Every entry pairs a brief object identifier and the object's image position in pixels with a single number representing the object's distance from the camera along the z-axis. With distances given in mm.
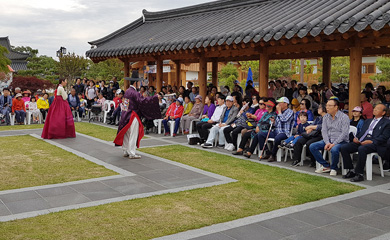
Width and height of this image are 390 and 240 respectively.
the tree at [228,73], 40231
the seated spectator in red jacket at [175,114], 12898
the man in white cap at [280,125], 8625
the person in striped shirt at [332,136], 7352
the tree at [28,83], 32156
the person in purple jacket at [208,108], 11727
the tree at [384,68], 33469
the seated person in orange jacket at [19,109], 15969
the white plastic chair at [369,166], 7117
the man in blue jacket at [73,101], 16547
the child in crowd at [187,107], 13156
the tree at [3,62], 18594
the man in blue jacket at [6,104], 15672
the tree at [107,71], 39719
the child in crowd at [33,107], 16312
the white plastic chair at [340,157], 7820
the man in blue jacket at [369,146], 7051
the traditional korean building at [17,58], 46844
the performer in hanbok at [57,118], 11820
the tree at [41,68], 40147
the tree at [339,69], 37719
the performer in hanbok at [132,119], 8820
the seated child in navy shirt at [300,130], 8414
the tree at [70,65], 37594
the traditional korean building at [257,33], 8070
